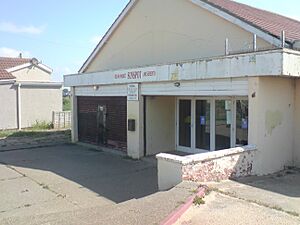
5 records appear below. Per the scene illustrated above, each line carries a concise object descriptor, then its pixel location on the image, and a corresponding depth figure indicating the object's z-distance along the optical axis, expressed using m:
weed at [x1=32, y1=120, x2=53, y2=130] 18.61
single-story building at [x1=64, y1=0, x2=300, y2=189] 6.47
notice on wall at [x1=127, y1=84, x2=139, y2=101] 9.97
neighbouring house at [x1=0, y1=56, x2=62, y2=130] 18.01
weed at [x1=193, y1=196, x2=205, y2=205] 4.52
